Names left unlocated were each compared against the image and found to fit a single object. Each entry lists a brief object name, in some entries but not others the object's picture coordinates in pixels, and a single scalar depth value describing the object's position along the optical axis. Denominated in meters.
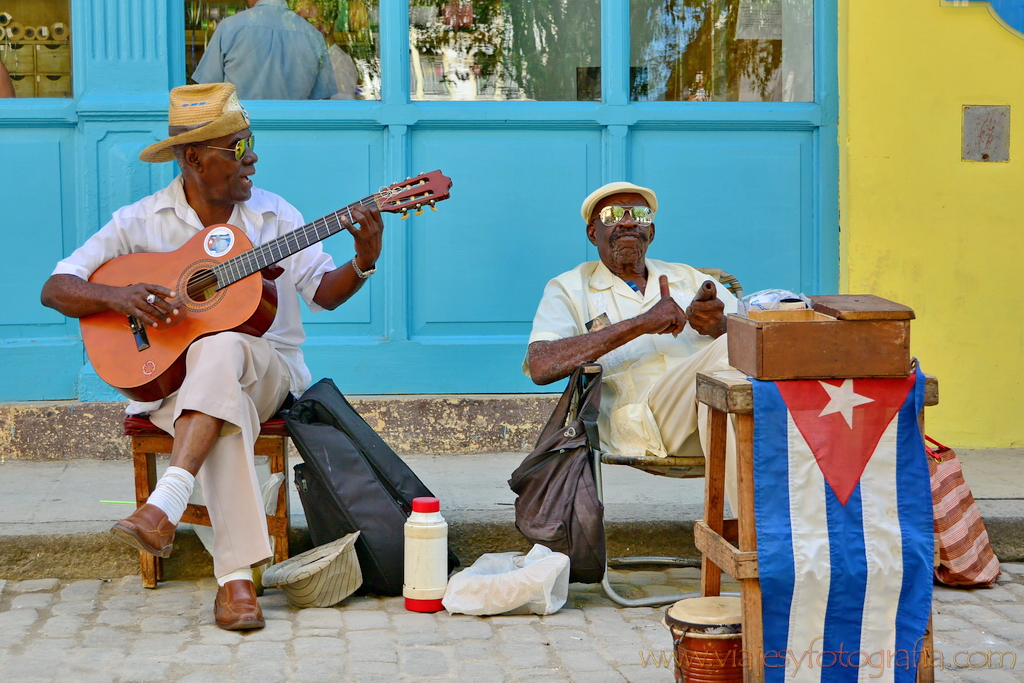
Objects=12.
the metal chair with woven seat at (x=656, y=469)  7.01
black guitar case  7.04
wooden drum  5.07
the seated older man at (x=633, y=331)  7.23
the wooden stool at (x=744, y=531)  5.05
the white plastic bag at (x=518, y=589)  6.72
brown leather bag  6.89
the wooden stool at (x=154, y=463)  7.08
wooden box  5.11
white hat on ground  6.77
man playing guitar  6.51
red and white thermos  6.85
